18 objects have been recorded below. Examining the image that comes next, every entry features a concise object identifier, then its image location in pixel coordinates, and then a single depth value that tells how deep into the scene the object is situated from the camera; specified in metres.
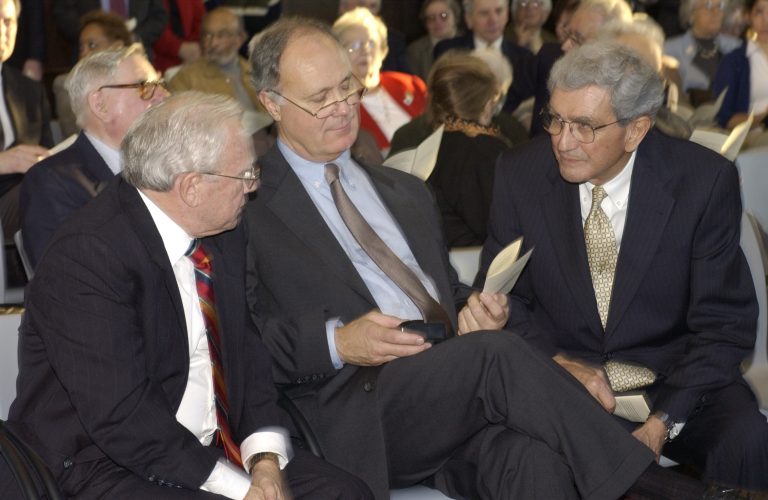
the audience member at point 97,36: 6.21
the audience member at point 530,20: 8.10
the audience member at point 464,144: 4.60
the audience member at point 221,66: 6.71
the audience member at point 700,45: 7.61
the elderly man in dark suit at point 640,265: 3.15
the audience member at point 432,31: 8.36
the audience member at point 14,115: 5.04
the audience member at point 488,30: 7.64
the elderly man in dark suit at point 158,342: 2.51
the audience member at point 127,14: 7.40
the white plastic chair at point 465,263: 3.65
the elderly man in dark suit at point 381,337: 2.75
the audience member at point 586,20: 5.85
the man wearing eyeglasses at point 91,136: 3.65
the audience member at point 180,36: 7.61
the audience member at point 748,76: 6.62
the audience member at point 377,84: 5.94
